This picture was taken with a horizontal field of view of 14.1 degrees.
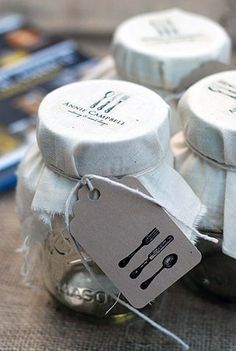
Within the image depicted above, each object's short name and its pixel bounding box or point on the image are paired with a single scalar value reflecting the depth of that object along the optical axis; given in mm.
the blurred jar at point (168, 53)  571
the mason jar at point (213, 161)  488
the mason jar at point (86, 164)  470
